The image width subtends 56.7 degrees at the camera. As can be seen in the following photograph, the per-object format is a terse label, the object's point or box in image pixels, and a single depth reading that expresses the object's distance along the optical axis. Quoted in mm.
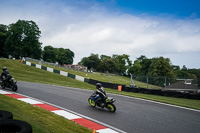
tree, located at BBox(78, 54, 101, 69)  121438
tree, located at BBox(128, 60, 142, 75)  107931
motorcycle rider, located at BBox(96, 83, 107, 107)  9422
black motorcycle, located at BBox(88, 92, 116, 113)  9227
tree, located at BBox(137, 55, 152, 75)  111825
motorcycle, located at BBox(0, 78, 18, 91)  12618
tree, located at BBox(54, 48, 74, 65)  108688
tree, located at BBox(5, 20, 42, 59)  58062
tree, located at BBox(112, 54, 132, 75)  110812
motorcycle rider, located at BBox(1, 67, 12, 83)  12645
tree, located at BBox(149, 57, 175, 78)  72875
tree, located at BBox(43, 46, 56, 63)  97131
